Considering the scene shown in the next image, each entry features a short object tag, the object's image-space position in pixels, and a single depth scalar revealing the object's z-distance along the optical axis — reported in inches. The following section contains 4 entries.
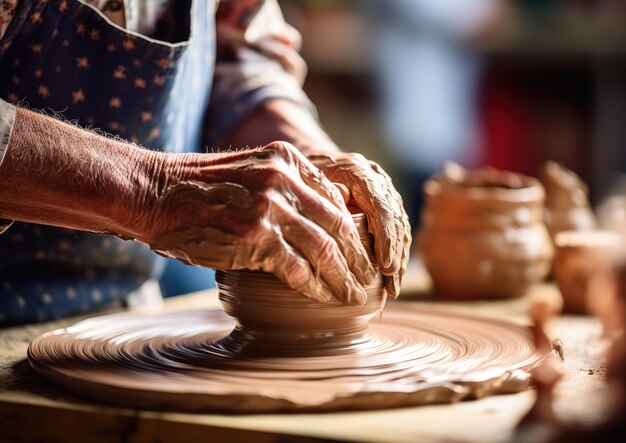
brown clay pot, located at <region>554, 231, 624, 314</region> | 48.2
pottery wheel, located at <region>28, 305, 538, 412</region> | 34.5
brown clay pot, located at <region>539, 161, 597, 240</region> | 56.0
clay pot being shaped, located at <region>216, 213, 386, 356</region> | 38.4
